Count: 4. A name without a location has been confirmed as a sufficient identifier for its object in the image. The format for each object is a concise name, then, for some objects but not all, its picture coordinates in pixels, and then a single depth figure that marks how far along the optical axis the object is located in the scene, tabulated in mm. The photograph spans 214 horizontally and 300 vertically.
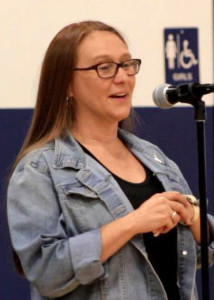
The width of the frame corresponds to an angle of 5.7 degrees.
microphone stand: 6364
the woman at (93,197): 6464
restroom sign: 7777
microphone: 6384
